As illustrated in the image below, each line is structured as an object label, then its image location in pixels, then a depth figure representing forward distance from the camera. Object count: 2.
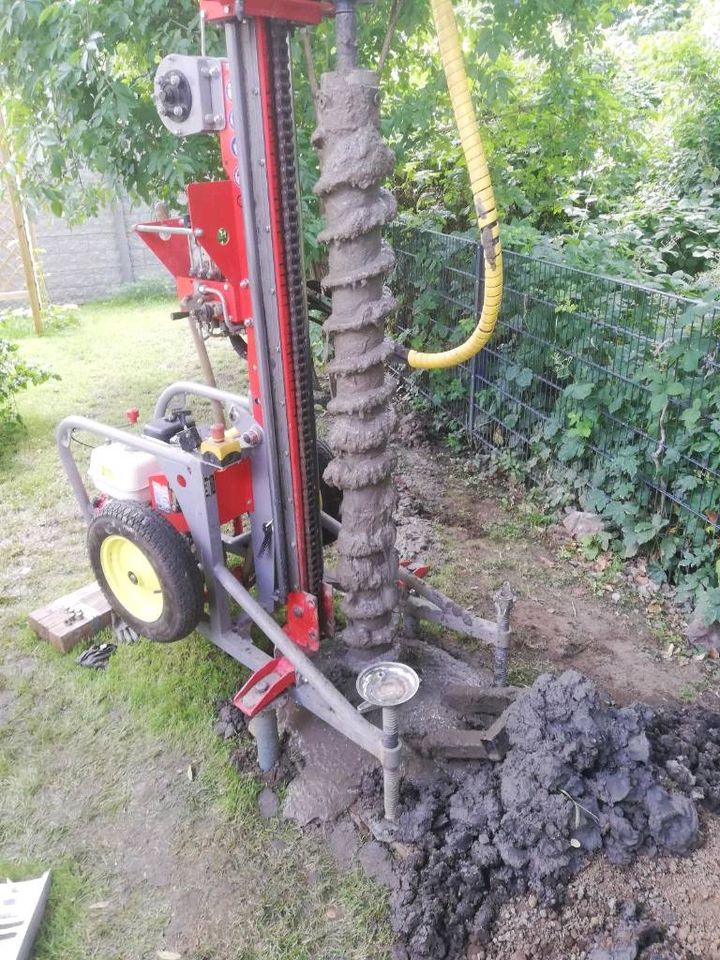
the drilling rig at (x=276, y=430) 2.27
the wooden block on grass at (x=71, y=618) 3.54
